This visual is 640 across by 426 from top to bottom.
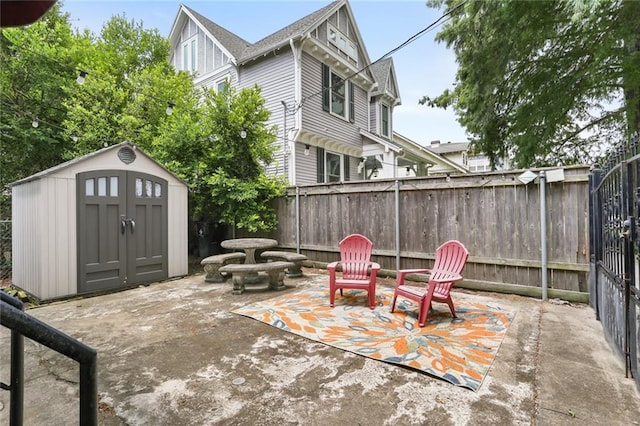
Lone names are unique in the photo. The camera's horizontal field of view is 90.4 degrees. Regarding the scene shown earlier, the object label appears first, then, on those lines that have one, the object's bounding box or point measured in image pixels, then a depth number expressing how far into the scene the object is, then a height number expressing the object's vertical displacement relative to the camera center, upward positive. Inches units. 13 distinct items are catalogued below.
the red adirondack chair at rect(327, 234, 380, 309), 167.3 -30.2
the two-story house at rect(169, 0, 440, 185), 378.3 +179.4
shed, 181.6 -3.9
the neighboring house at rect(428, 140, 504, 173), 1042.1 +199.2
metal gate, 89.6 -13.2
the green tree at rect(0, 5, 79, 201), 346.0 +137.4
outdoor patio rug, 105.5 -48.9
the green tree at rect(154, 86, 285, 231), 281.1 +57.1
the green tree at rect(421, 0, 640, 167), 227.1 +118.6
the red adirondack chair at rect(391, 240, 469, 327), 141.3 -30.6
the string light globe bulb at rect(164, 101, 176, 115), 313.1 +110.1
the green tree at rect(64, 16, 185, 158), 357.1 +159.7
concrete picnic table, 222.5 -20.0
